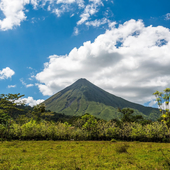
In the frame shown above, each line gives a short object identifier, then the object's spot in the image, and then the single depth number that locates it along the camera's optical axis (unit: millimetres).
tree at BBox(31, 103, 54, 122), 45819
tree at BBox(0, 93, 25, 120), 30125
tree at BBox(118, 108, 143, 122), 74081
